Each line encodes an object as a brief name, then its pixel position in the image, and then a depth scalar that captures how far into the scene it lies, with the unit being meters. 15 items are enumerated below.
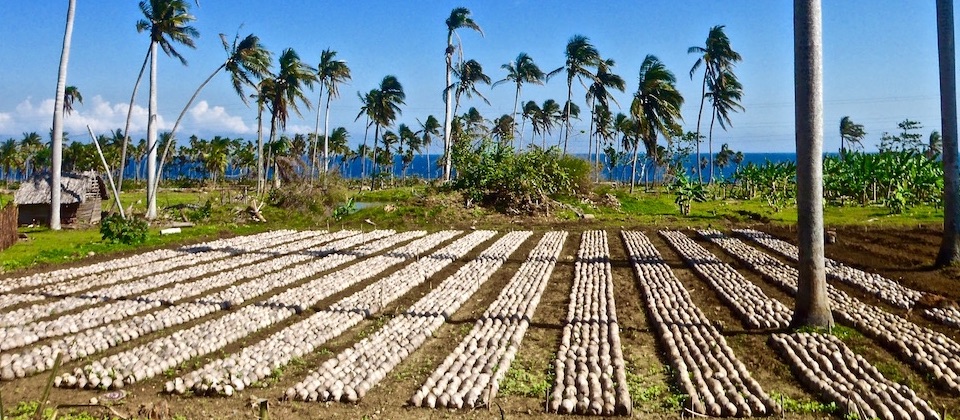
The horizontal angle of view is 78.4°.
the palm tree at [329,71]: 40.09
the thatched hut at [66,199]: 21.42
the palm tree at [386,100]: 46.12
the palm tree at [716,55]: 37.97
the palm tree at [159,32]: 23.75
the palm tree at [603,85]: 36.38
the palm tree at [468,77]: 38.66
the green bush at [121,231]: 16.64
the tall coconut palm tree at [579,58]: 35.28
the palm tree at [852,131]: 68.75
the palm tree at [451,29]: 37.00
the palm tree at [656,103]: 36.72
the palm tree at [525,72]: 39.06
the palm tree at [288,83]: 34.12
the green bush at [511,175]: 27.67
